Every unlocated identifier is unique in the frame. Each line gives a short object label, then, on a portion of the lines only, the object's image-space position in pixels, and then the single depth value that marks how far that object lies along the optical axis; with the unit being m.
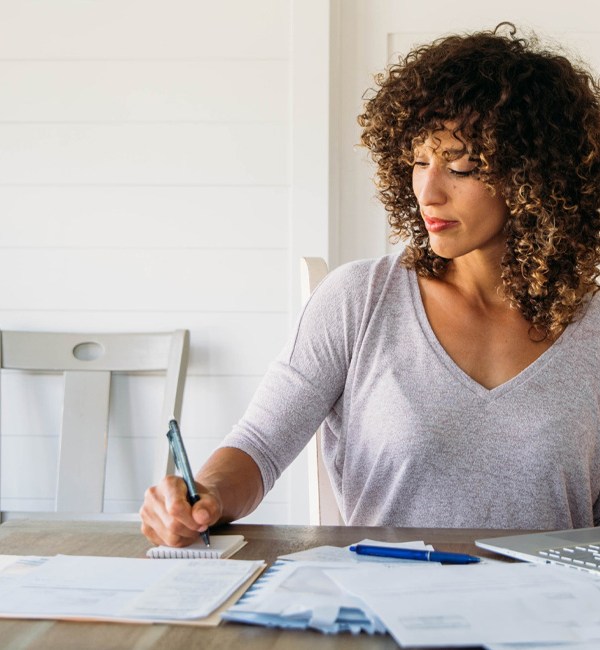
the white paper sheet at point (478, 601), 0.68
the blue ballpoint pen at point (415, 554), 0.90
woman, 1.30
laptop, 0.88
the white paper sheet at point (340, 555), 0.91
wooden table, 0.69
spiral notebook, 0.95
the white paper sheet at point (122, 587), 0.75
